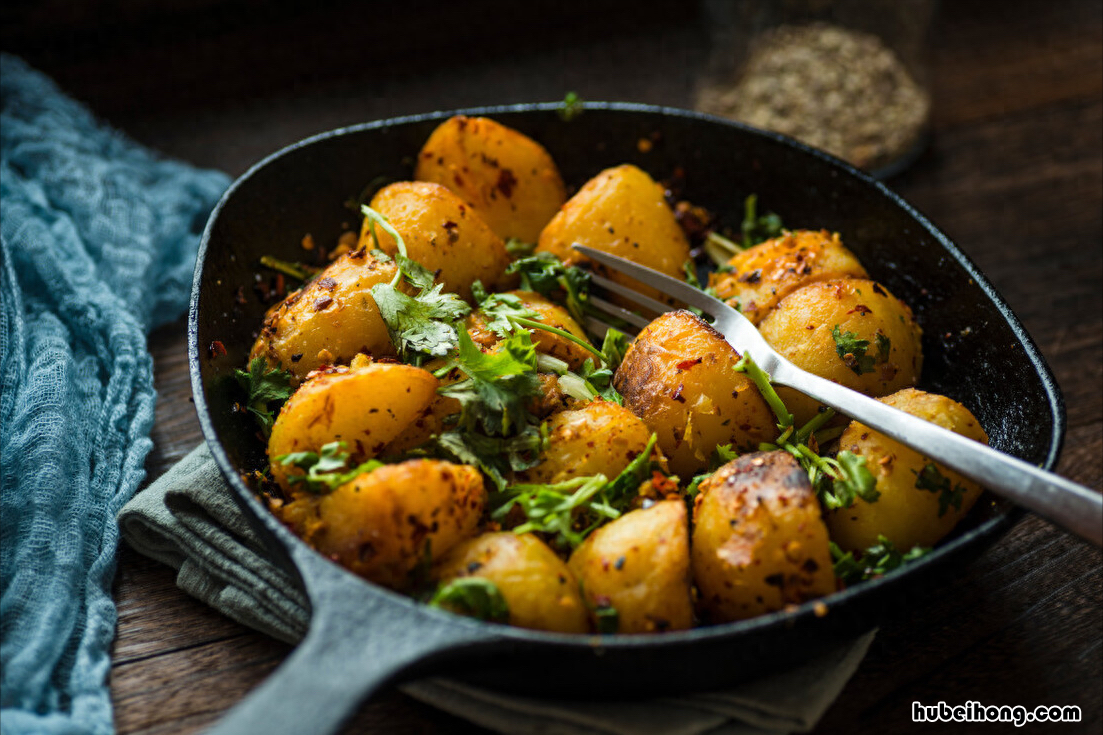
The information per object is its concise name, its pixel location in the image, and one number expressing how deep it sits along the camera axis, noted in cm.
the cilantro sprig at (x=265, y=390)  57
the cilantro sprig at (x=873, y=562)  53
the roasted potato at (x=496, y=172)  63
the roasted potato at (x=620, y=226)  62
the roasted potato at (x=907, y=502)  54
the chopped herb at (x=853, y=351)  57
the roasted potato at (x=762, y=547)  51
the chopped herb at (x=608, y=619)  51
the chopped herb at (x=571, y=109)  66
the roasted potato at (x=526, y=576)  51
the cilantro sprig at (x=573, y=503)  53
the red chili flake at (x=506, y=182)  64
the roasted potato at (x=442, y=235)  60
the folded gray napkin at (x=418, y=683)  52
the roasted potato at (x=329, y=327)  57
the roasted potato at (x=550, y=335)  58
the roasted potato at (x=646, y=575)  51
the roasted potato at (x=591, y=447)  55
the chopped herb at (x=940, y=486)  54
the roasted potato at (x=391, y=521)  51
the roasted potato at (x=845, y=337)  58
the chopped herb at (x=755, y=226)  65
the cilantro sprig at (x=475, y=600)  51
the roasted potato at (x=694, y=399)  56
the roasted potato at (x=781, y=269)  60
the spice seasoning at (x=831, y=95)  76
